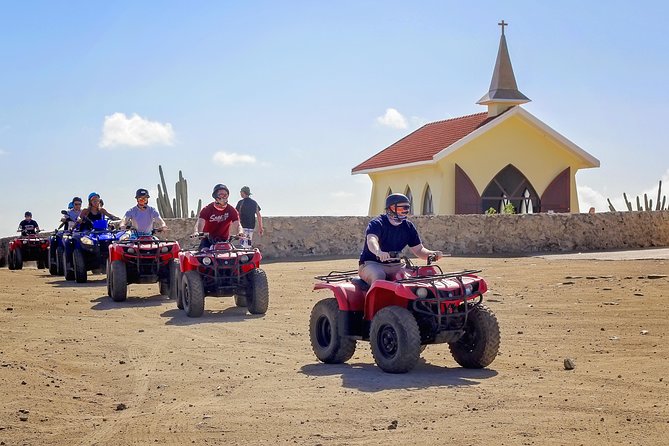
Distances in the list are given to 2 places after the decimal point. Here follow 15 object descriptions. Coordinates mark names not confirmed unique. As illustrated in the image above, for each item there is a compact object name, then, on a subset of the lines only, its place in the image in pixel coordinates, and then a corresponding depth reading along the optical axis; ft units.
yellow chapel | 126.52
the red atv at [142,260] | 61.41
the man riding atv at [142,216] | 64.28
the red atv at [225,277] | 52.75
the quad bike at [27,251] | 104.01
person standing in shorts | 75.82
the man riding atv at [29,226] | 110.11
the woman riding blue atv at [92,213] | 75.82
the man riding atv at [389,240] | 35.96
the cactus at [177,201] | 130.31
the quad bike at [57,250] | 84.53
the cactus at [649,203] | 151.15
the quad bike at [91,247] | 73.46
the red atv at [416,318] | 33.73
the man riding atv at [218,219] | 54.80
